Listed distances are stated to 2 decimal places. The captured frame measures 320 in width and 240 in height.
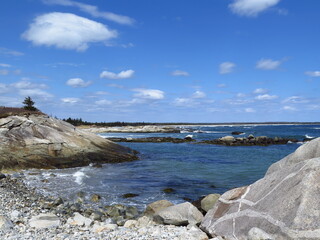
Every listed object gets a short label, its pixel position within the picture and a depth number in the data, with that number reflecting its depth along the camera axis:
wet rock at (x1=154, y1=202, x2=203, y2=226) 9.18
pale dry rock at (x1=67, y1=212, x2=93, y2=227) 8.67
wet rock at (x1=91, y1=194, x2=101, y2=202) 13.14
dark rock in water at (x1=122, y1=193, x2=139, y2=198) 14.01
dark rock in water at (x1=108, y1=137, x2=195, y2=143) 53.98
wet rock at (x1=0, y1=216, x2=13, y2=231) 7.65
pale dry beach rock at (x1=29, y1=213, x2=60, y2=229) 8.19
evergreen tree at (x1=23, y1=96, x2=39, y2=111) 40.19
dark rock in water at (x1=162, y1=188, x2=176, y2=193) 15.26
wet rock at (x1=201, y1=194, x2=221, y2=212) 11.38
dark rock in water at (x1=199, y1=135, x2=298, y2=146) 47.74
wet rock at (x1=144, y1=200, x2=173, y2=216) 11.05
